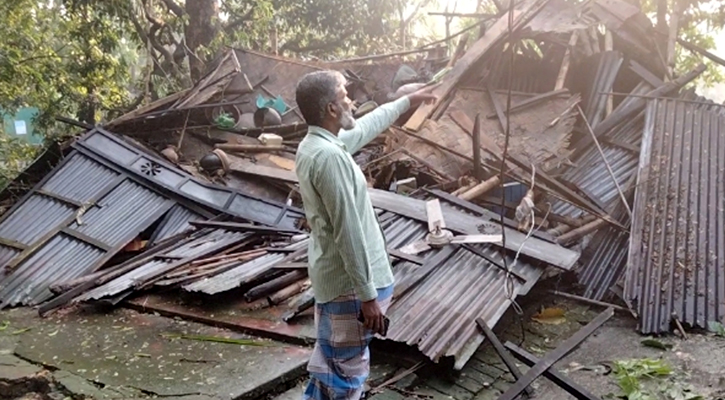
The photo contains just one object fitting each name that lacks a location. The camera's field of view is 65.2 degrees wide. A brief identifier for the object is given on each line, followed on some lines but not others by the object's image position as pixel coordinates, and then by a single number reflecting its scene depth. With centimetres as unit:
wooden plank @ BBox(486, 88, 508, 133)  727
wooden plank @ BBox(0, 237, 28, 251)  644
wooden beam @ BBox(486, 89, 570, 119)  751
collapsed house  456
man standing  251
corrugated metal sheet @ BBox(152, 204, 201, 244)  660
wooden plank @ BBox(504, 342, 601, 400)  341
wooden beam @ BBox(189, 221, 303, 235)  599
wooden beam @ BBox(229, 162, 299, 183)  748
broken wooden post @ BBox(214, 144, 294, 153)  812
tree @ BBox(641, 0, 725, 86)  921
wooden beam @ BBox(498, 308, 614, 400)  348
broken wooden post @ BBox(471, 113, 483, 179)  604
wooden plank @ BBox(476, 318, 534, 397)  363
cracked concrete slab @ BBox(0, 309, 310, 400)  341
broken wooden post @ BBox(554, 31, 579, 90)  780
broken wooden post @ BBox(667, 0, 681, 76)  823
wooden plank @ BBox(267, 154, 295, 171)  786
